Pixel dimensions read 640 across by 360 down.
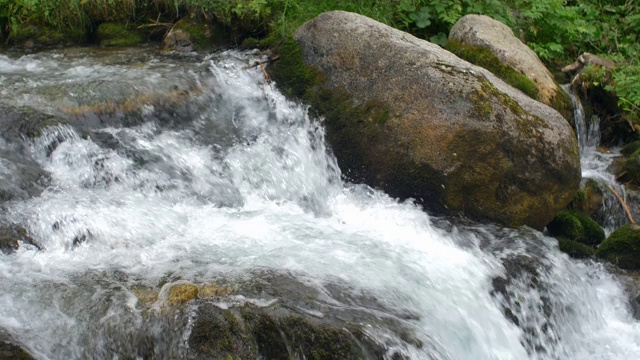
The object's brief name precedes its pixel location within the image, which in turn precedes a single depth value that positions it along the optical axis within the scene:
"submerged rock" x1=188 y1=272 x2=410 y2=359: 3.29
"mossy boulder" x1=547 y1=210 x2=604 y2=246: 5.84
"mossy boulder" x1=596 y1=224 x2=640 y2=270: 5.45
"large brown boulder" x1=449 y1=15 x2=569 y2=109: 6.99
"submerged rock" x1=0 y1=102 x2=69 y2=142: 5.05
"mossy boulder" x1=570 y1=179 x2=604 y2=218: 6.33
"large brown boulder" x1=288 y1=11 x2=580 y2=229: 5.55
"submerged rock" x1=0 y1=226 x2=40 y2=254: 4.05
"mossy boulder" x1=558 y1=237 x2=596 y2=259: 5.59
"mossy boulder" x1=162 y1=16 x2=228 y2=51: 7.48
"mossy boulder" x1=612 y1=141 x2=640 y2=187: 6.89
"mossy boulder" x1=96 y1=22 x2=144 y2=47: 7.56
